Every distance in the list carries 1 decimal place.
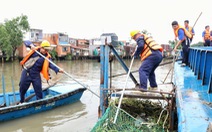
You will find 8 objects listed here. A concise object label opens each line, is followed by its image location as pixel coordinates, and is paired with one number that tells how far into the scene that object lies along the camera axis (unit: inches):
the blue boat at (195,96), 76.6
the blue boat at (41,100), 200.6
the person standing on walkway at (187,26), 263.0
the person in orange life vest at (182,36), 210.4
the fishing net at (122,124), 105.5
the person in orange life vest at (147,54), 154.0
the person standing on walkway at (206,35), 357.4
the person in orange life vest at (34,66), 205.1
